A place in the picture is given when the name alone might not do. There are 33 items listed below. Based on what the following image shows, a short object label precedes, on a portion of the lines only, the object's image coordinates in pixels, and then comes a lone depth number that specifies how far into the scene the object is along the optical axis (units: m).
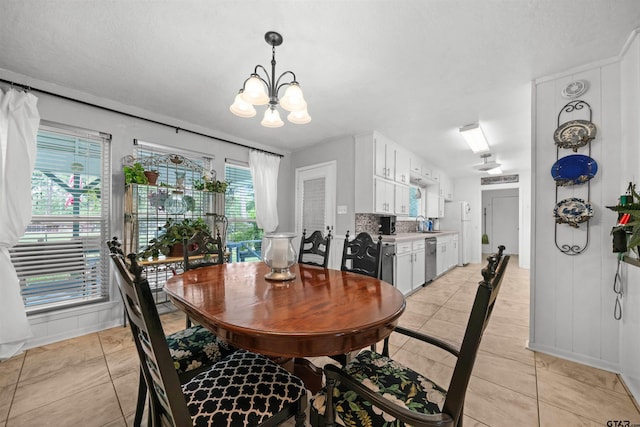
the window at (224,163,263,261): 3.90
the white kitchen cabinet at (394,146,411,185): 4.29
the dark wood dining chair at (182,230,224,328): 2.30
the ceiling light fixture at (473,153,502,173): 4.57
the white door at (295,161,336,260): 4.13
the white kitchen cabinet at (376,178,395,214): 3.78
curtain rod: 2.25
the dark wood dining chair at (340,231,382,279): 1.94
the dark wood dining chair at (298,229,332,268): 2.28
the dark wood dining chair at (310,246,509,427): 0.77
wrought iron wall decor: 2.06
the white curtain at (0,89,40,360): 2.11
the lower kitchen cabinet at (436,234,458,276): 5.15
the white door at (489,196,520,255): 8.26
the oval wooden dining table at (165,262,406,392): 0.95
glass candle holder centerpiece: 1.66
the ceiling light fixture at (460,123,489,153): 3.34
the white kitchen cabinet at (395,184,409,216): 4.35
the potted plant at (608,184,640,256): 1.29
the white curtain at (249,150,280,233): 4.08
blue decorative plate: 2.05
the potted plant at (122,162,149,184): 2.68
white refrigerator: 6.73
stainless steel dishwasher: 4.54
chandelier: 1.57
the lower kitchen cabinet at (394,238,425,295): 3.66
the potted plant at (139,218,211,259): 2.76
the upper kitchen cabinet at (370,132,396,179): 3.71
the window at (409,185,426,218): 5.59
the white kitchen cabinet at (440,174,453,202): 6.41
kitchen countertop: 3.56
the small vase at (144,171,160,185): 2.84
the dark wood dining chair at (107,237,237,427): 1.33
